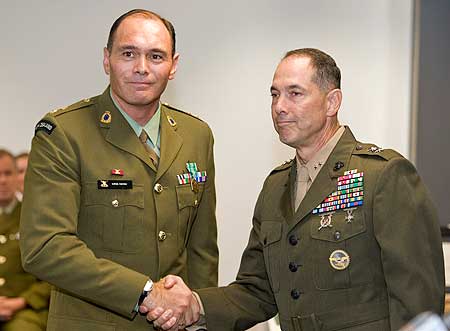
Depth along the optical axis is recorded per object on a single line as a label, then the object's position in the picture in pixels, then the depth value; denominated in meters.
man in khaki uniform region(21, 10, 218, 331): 2.54
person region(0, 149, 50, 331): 3.71
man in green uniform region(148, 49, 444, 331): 2.32
